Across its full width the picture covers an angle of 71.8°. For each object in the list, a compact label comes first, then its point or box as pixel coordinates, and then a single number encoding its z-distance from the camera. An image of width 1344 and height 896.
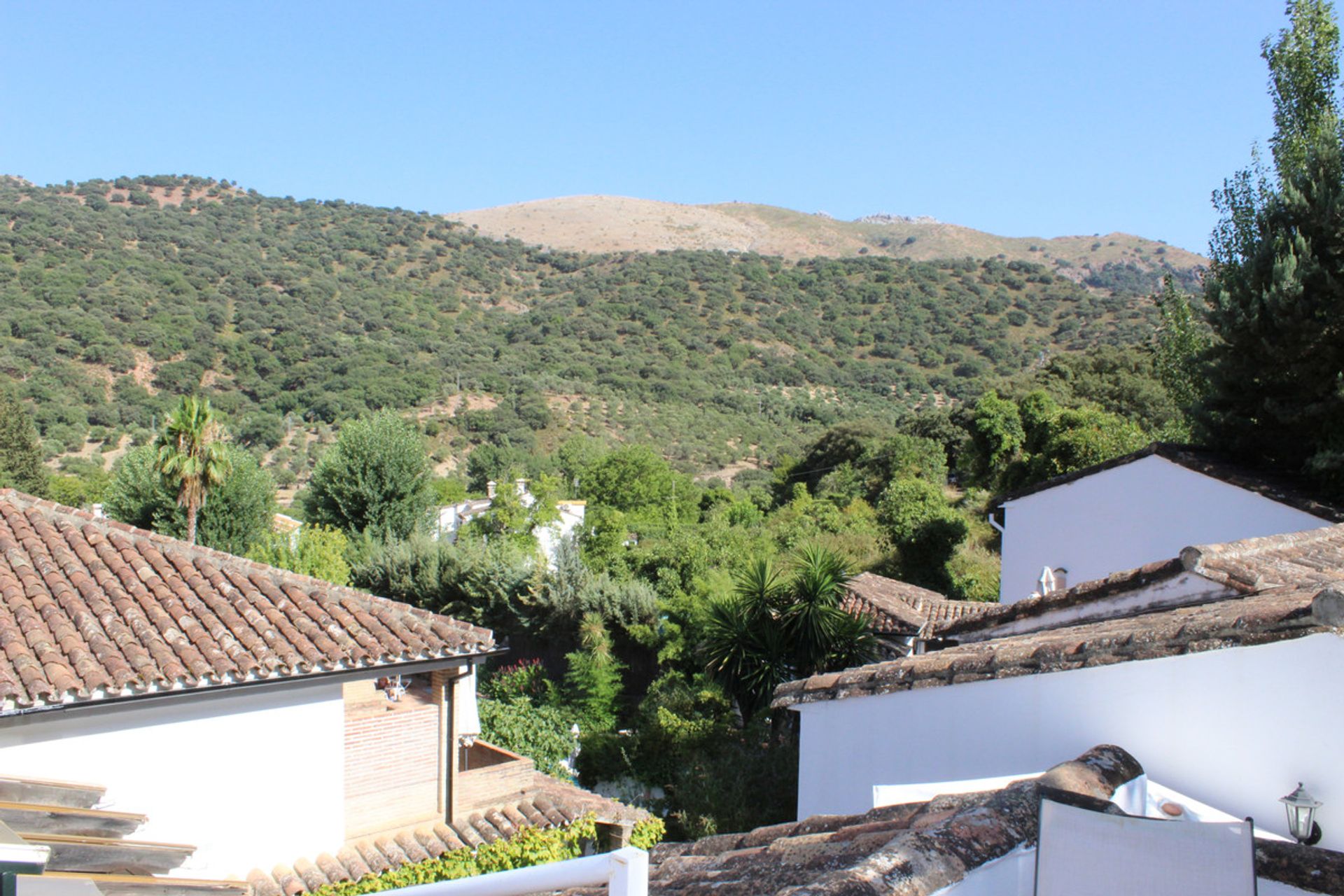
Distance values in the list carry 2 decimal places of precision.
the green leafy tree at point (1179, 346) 17.84
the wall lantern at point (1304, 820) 3.94
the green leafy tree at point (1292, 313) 12.47
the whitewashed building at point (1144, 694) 4.17
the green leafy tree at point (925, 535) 24.41
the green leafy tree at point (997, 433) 25.86
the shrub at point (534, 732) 15.52
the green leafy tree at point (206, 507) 24.19
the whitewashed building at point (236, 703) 7.79
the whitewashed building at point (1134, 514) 11.84
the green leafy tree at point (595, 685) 16.94
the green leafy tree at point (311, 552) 22.22
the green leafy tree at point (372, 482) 26.89
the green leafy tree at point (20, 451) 37.00
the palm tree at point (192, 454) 21.58
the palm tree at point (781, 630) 13.48
